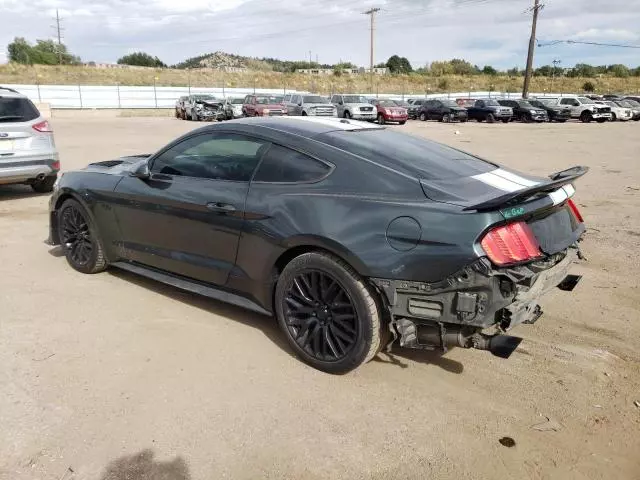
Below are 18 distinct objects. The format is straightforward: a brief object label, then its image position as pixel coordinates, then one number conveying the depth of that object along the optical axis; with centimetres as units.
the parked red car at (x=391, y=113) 3184
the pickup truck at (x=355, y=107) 3122
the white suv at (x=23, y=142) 822
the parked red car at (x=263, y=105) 2964
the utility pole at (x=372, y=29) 6575
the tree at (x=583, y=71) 9369
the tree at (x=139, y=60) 11569
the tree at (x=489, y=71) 9847
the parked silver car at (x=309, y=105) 2944
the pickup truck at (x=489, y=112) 3459
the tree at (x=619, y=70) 9361
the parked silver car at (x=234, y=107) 3253
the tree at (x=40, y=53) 9319
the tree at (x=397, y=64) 10938
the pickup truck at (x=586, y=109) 3466
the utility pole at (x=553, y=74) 8075
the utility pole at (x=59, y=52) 9524
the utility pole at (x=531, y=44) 4588
